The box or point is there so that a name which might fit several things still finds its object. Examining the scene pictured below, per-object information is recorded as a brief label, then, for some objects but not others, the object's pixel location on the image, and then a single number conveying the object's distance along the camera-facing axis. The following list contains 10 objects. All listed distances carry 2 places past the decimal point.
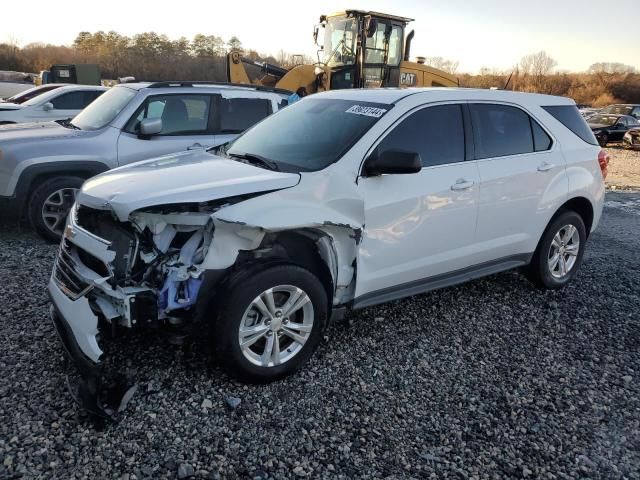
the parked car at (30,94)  12.16
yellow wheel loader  13.00
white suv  2.97
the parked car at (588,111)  25.89
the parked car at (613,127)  22.14
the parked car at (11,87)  19.23
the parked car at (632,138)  21.17
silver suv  5.55
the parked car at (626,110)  23.83
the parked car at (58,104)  10.16
